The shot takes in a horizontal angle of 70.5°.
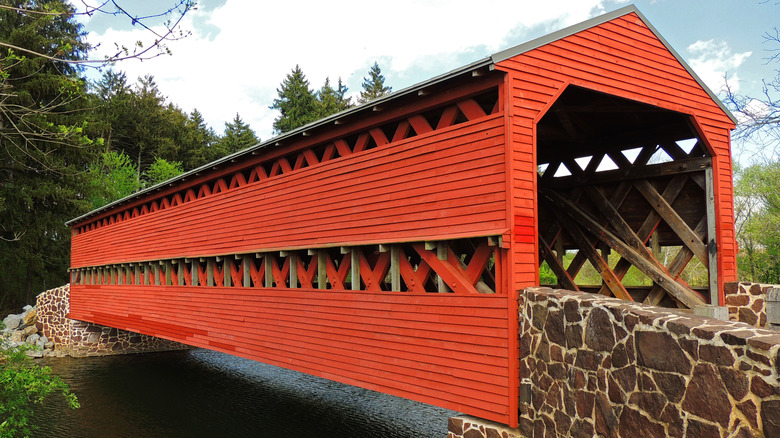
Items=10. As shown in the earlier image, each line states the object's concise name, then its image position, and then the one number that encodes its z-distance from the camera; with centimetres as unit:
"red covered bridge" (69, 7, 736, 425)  668
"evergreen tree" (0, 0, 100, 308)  2562
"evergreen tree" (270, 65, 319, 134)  4347
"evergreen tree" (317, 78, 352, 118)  4169
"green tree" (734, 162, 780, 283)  2348
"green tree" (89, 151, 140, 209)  3550
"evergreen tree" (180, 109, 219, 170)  4544
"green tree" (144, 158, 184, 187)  4041
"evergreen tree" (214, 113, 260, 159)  4469
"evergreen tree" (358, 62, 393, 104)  4606
